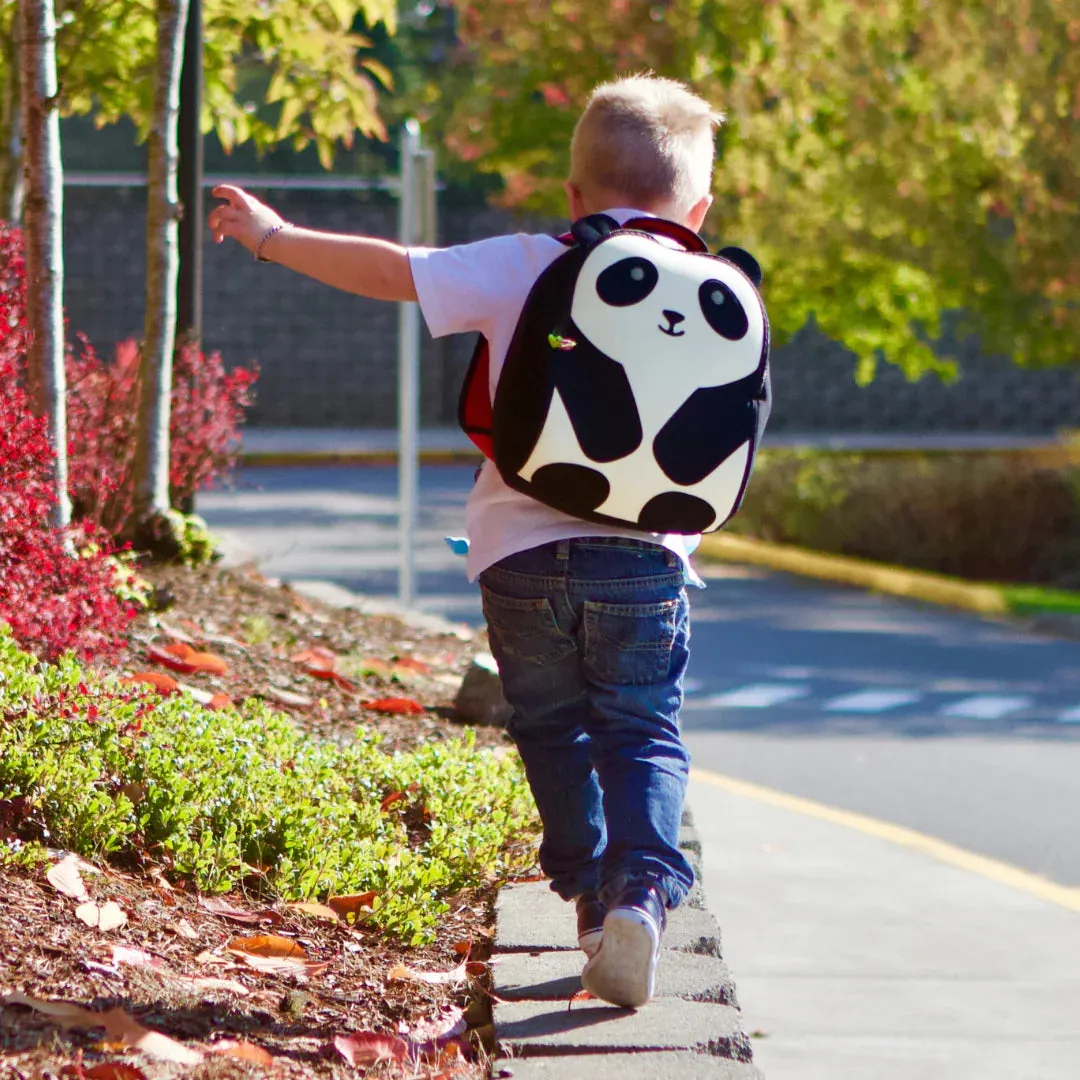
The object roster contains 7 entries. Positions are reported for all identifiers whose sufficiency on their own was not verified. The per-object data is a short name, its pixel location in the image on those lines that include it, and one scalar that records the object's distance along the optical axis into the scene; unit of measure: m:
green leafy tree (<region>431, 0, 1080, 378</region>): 25.86
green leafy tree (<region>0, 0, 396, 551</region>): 14.23
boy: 6.47
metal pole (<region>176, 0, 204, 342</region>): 16.91
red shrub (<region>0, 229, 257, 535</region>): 14.19
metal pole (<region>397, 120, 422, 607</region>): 18.59
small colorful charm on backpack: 6.30
